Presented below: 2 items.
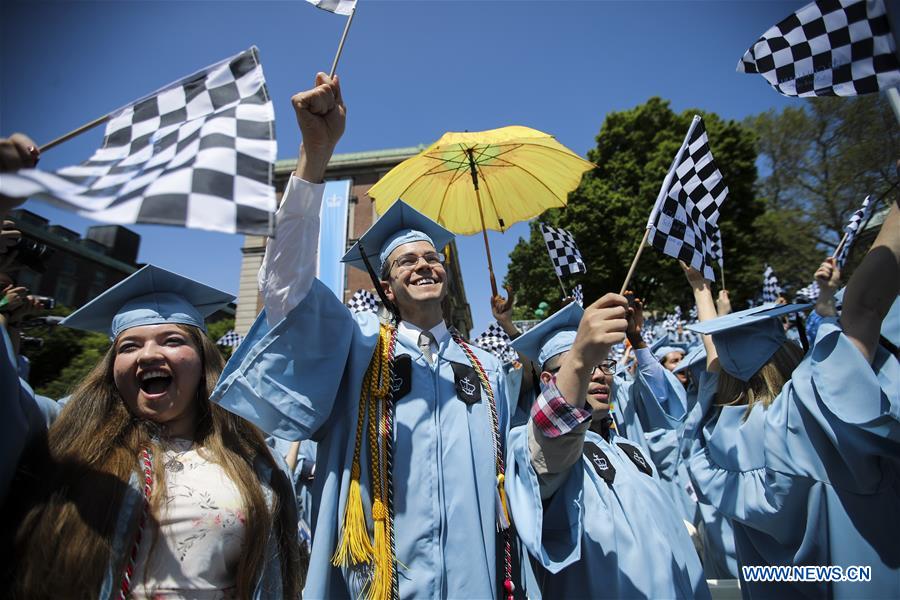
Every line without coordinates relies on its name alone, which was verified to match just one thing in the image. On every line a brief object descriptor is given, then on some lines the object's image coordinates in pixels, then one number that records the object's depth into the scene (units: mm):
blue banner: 7230
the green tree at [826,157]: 12148
